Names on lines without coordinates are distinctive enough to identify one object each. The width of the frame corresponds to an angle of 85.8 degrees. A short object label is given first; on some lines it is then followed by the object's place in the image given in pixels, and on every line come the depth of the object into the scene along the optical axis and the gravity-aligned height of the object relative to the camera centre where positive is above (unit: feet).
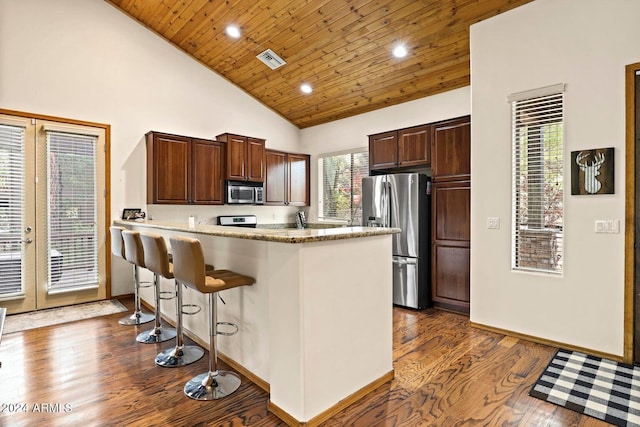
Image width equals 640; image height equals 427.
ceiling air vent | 15.89 +7.26
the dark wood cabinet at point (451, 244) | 13.10 -1.32
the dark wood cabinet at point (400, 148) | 14.32 +2.78
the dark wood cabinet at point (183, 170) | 15.62 +2.02
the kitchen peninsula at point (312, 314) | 6.35 -2.15
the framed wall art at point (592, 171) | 9.11 +1.05
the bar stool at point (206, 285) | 6.90 -1.52
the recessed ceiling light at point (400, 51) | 13.57 +6.43
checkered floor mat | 6.79 -3.96
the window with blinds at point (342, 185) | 19.57 +1.58
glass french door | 13.26 -0.04
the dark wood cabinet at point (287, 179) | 20.11 +2.00
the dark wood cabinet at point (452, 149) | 12.95 +2.39
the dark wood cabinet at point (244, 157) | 17.80 +2.91
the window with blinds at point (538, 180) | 10.09 +0.93
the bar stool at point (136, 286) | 11.80 -2.70
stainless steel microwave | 17.95 +1.01
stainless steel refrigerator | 13.89 -0.82
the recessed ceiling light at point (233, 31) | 14.90 +7.97
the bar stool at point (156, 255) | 8.47 -1.08
